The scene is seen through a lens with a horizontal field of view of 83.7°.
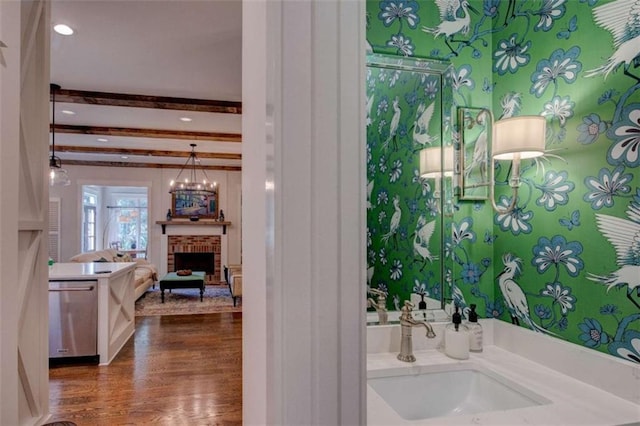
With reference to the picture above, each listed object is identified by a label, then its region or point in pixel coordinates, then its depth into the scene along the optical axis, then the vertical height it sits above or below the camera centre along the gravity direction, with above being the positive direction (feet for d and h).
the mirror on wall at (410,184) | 5.19 +0.52
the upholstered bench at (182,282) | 20.43 -3.61
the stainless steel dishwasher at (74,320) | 11.37 -3.21
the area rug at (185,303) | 18.51 -4.75
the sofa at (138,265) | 18.36 -2.97
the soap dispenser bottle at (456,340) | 4.59 -1.57
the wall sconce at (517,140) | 4.30 +0.97
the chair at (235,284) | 19.23 -3.55
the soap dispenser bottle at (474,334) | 4.87 -1.57
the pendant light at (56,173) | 13.63 +1.86
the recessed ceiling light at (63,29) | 8.79 +4.77
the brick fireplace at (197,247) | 27.43 -2.12
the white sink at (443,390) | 4.16 -2.05
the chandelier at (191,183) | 26.81 +2.84
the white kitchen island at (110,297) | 11.62 -2.81
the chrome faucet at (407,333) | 4.49 -1.46
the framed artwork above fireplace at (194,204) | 27.43 +1.19
